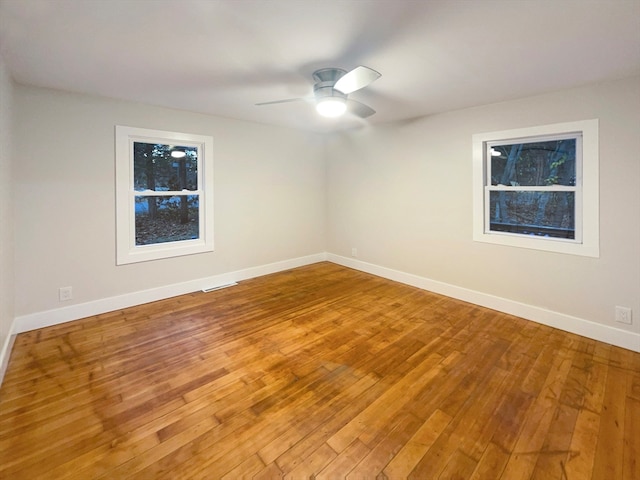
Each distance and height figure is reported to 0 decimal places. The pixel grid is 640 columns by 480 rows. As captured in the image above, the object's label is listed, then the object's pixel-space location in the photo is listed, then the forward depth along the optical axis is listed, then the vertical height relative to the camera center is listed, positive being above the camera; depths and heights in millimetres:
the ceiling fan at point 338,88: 2170 +1199
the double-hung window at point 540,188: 2834 +516
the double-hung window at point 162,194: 3459 +546
